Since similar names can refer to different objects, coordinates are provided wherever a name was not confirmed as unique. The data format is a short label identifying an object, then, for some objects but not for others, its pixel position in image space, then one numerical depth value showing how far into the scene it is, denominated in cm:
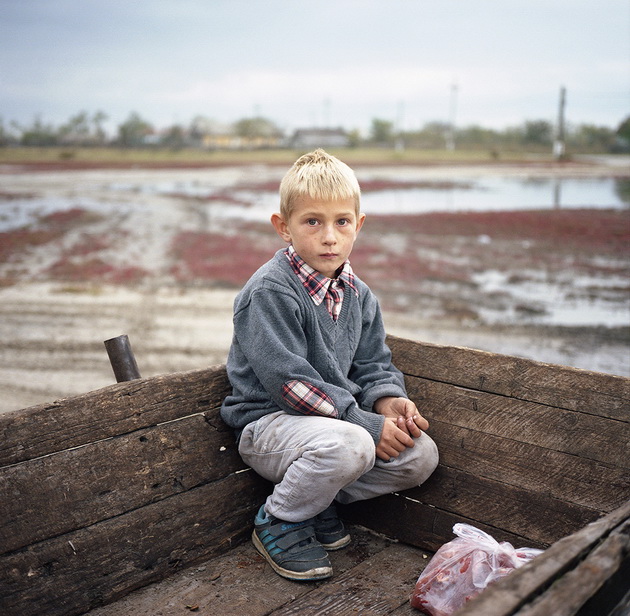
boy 236
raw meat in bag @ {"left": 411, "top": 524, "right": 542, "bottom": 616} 217
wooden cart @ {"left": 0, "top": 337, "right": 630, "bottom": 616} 212
